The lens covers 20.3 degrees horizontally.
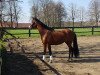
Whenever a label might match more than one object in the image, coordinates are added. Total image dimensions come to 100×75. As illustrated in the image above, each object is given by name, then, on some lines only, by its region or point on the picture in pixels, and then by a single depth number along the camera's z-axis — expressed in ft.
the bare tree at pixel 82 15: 299.58
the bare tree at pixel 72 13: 281.91
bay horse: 37.24
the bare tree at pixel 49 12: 251.39
